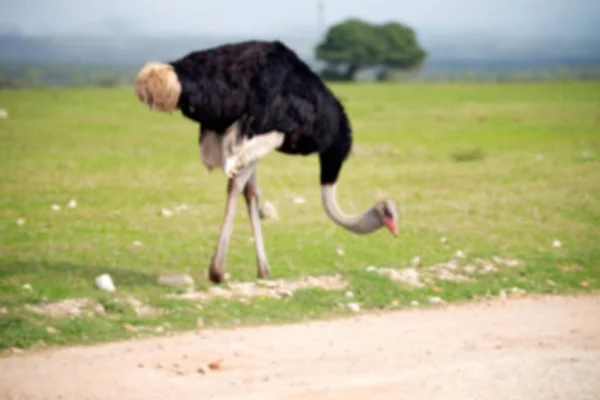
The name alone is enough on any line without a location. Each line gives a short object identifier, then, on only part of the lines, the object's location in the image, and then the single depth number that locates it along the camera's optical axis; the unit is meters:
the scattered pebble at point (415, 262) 17.80
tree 155.25
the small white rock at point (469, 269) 16.67
